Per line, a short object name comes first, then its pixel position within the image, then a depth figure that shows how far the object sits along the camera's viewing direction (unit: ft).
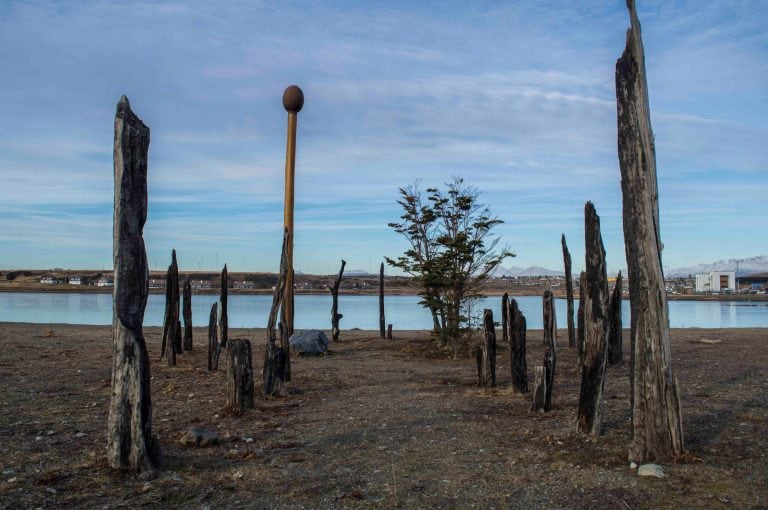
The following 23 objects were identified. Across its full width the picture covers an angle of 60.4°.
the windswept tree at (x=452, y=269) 63.16
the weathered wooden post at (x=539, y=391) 31.99
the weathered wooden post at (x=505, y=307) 43.29
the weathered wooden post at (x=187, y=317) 58.23
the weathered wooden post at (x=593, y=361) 26.45
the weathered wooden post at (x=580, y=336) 43.78
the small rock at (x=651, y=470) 20.89
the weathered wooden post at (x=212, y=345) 46.70
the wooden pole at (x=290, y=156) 62.59
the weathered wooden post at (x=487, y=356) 40.50
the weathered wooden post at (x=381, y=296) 82.49
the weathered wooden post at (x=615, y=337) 51.56
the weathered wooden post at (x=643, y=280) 22.62
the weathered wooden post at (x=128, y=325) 21.11
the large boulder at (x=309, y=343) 60.08
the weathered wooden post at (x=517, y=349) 37.86
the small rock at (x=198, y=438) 25.16
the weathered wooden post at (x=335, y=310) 75.15
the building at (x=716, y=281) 416.26
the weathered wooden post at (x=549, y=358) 32.07
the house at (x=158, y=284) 417.57
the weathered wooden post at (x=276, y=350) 36.99
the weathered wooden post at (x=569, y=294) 66.18
